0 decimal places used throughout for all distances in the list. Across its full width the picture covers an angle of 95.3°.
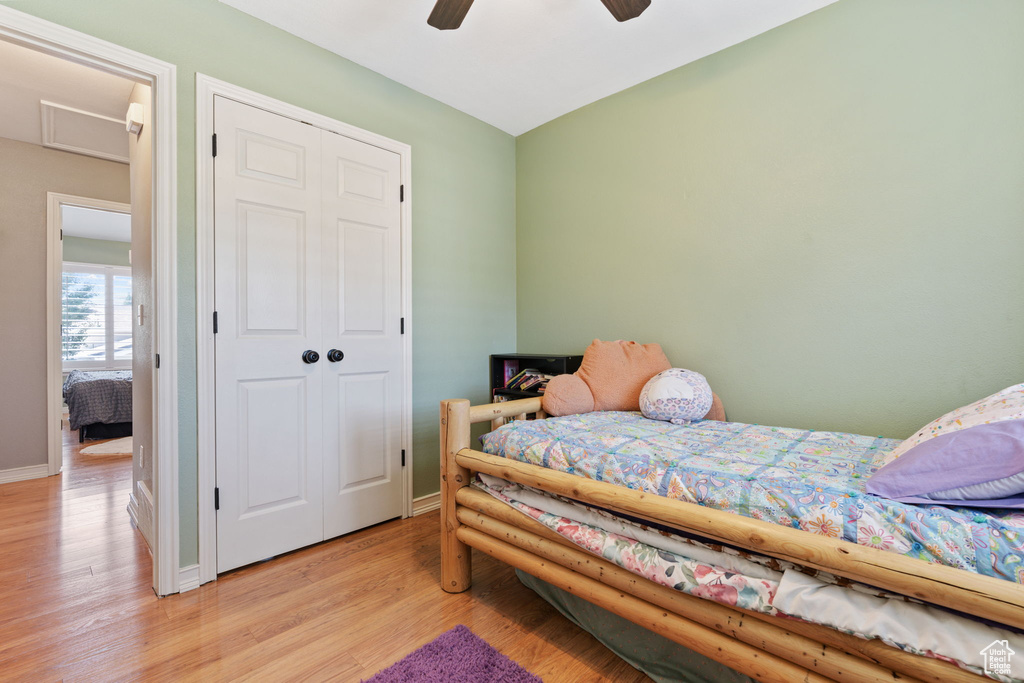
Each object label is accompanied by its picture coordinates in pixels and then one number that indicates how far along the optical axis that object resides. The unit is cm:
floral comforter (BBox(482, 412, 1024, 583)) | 94
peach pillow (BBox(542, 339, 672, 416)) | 235
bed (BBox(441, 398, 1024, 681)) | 90
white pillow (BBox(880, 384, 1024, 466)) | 116
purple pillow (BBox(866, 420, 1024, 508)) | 97
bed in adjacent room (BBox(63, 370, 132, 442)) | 464
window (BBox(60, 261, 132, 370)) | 663
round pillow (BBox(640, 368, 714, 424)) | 213
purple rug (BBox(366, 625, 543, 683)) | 141
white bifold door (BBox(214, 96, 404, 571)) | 210
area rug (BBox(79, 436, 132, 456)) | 422
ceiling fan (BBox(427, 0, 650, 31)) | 172
